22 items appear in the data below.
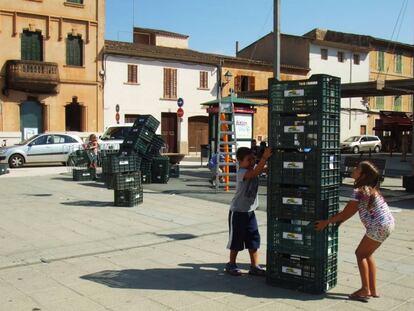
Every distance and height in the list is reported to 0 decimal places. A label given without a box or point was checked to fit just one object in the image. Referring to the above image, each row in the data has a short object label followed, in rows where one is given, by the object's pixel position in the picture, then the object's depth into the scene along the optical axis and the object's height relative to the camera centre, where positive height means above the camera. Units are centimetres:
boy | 618 -85
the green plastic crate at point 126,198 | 1121 -117
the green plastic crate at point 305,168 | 533 -27
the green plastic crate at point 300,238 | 535 -97
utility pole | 1445 +289
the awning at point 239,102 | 1780 +129
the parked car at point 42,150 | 2291 -39
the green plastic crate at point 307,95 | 532 +46
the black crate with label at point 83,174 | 1650 -100
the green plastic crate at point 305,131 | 534 +10
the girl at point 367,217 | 525 -73
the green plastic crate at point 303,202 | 534 -61
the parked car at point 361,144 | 4369 -21
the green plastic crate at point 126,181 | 1130 -83
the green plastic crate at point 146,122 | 1616 +56
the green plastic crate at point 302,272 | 540 -133
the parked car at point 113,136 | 2378 +22
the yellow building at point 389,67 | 5031 +712
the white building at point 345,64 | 4509 +657
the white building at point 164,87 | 3409 +356
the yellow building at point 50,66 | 3033 +428
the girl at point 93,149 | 1755 -28
